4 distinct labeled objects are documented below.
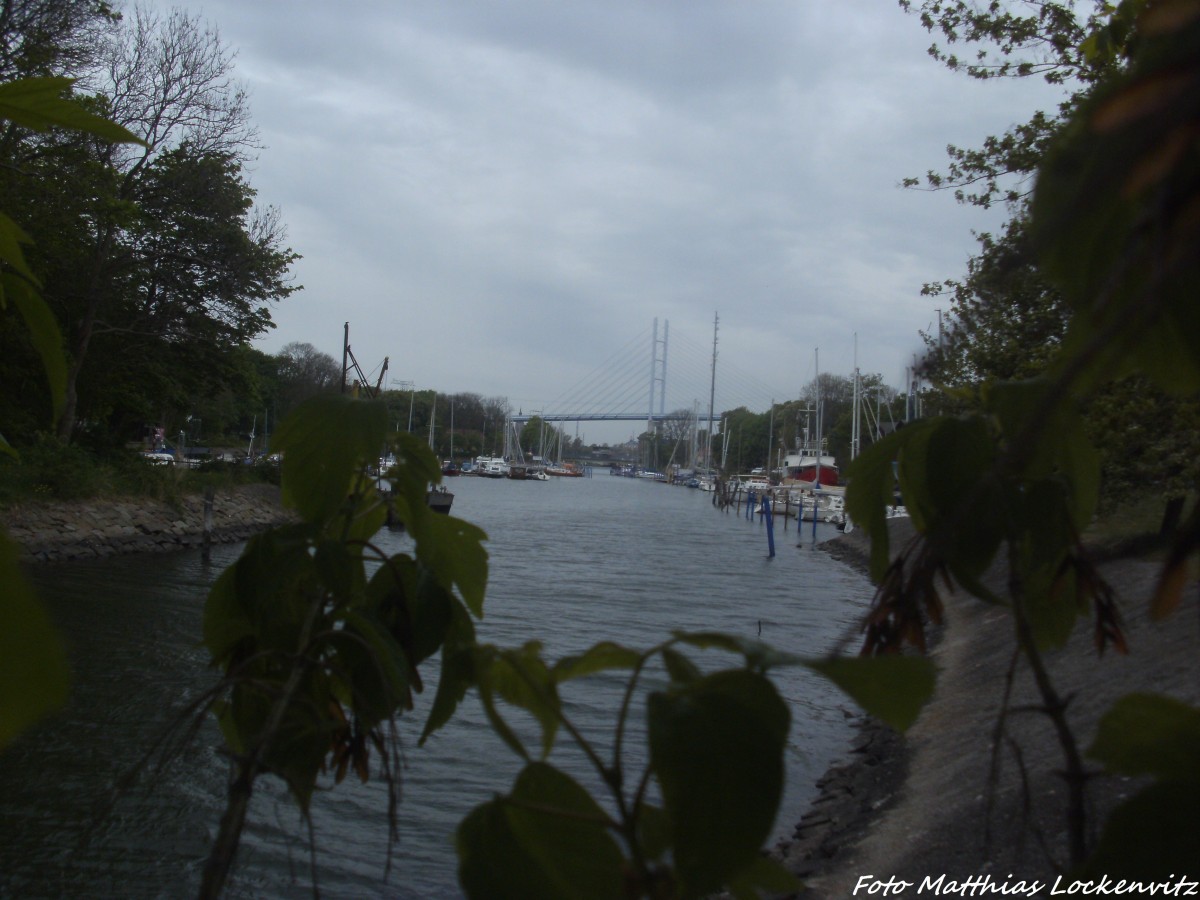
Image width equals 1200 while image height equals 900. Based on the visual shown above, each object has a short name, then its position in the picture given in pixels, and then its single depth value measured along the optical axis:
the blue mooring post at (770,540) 36.03
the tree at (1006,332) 12.51
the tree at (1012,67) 9.90
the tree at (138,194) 24.11
